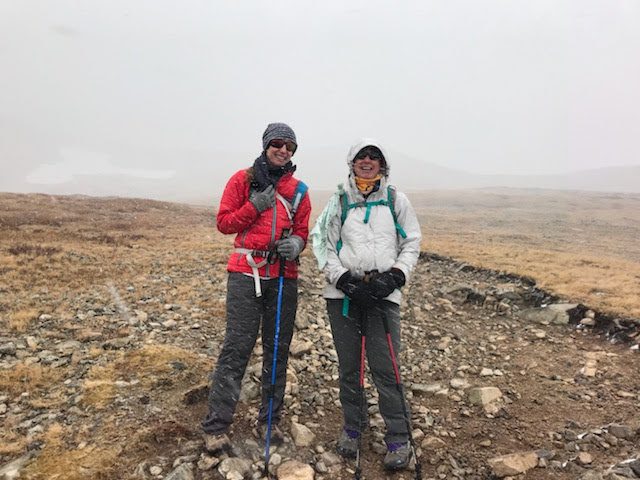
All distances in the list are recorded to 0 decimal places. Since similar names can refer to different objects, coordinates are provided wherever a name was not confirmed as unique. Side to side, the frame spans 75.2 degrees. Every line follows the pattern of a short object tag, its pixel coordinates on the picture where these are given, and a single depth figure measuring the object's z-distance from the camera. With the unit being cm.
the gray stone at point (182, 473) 438
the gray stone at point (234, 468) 453
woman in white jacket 489
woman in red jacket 495
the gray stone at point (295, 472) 462
